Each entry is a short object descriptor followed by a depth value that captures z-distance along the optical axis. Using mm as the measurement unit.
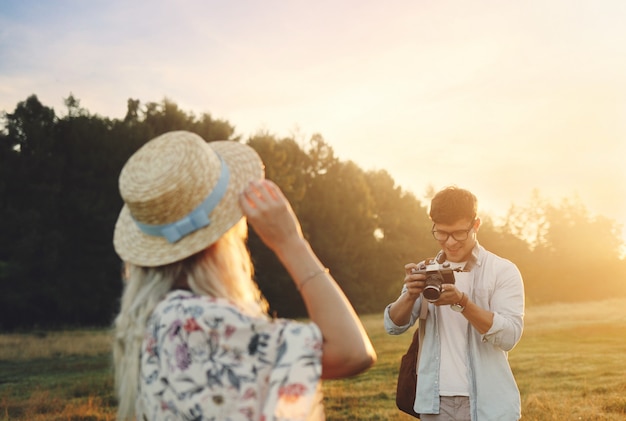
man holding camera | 3871
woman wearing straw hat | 1736
